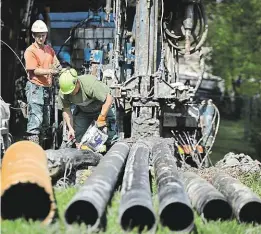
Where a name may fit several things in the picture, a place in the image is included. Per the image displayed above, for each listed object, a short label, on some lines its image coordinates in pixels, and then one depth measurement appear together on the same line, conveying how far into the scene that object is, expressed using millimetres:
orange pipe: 10859
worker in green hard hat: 18172
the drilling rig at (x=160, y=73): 20781
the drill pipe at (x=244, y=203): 12211
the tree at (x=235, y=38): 45531
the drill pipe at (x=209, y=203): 12219
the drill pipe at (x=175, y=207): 10891
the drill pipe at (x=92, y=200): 10555
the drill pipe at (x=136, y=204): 10656
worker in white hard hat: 19891
